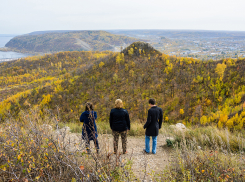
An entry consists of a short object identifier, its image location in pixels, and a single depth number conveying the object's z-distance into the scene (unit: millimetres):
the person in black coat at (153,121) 3662
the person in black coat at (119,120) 3586
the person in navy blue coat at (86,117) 3622
